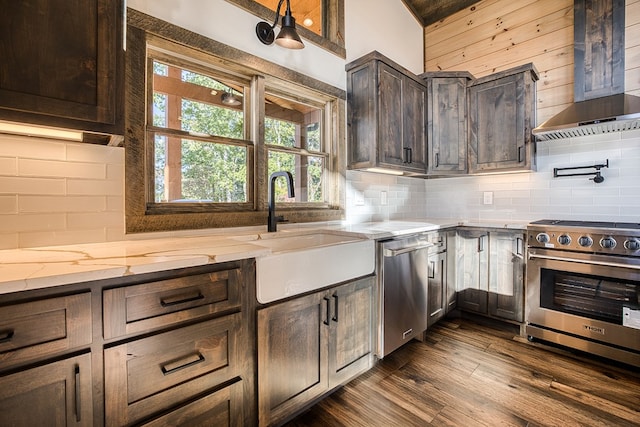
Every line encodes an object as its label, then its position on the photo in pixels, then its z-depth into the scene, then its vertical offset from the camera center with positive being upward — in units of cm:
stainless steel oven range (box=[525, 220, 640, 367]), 192 -56
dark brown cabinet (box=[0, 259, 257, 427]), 81 -45
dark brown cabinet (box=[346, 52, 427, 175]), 245 +86
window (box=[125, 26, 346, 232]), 159 +47
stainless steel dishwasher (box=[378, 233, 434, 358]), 192 -56
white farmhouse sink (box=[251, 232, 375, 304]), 132 -28
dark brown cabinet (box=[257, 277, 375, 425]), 133 -71
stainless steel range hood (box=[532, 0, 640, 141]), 221 +112
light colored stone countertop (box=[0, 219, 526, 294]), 81 -16
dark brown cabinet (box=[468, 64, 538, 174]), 263 +85
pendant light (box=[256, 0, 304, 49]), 173 +105
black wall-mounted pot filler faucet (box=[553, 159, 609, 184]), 246 +32
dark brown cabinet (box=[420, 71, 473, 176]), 294 +92
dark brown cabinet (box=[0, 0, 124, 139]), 95 +52
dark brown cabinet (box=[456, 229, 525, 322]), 244 -54
